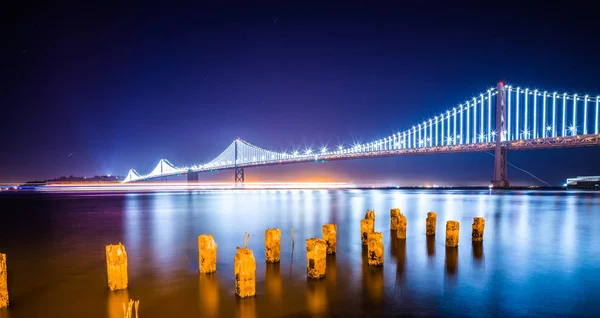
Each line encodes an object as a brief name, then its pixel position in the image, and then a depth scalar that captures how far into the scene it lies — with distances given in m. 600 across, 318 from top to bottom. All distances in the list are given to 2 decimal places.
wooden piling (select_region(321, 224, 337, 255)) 7.53
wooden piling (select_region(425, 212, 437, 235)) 10.43
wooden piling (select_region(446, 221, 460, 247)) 8.50
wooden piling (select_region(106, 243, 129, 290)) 5.27
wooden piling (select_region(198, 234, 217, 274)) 6.30
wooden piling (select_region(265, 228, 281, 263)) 7.12
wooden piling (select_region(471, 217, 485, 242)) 9.51
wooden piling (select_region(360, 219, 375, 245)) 8.75
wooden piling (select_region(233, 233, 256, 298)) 4.91
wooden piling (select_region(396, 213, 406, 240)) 9.85
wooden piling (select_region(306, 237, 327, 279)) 5.76
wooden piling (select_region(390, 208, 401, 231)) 10.26
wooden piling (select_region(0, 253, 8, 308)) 4.71
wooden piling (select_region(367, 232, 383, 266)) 6.65
